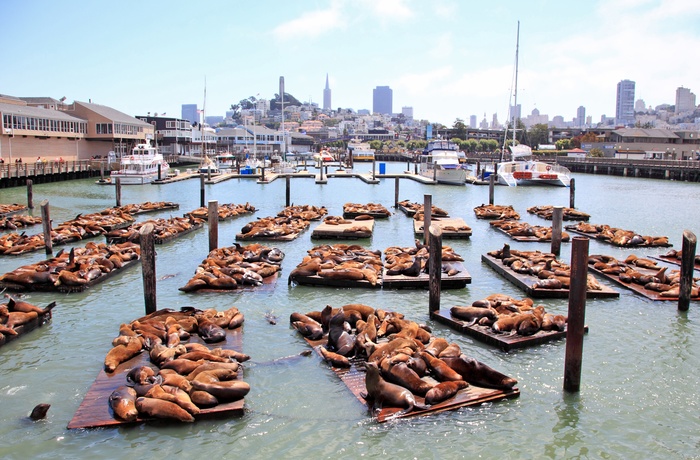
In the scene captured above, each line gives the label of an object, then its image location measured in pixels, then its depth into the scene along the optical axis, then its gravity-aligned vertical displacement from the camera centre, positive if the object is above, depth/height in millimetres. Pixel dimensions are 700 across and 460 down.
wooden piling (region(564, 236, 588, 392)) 7727 -1838
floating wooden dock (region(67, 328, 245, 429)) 7027 -3116
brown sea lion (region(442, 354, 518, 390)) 7926 -2888
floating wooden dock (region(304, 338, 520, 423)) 7332 -3097
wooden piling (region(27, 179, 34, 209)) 28391 -2287
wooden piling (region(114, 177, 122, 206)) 30312 -2142
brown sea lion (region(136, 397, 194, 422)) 7047 -3032
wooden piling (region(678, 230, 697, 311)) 11188 -2137
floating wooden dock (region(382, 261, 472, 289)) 13664 -2884
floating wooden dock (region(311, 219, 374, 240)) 21297 -2791
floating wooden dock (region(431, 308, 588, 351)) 9609 -2943
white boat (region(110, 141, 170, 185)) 47844 -1431
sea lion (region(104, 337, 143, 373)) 8320 -2897
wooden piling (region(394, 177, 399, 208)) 32641 -2099
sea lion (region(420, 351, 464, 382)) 7857 -2825
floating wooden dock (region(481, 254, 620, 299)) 12727 -2871
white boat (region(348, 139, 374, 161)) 99600 +287
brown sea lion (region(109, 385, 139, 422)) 6980 -2989
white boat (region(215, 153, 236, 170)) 65312 -1227
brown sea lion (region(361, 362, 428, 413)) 7367 -2958
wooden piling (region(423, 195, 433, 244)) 19562 -1829
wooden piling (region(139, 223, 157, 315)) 10734 -2100
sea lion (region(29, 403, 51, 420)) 7312 -3204
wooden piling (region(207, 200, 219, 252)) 17094 -2007
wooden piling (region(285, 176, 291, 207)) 31561 -2005
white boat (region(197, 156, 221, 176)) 59088 -1620
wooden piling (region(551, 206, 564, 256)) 17797 -2157
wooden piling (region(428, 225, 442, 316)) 11094 -2099
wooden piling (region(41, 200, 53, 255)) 17547 -2386
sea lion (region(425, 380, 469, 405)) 7430 -2944
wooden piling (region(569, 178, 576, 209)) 30530 -1801
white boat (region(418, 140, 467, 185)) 51531 -874
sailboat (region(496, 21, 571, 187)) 48156 -1445
